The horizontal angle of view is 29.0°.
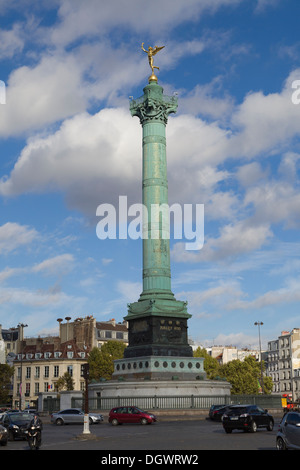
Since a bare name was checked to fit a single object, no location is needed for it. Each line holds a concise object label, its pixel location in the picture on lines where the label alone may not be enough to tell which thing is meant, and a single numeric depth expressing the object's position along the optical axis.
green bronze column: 53.88
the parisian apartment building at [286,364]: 135.00
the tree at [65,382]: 102.00
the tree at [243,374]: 102.56
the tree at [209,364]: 96.94
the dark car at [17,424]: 27.98
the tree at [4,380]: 97.62
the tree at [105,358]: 94.94
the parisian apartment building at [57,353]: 109.50
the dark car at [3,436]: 24.48
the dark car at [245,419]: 29.38
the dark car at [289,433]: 18.17
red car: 37.81
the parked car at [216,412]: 39.90
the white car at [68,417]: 43.62
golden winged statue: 61.31
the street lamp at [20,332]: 131.30
